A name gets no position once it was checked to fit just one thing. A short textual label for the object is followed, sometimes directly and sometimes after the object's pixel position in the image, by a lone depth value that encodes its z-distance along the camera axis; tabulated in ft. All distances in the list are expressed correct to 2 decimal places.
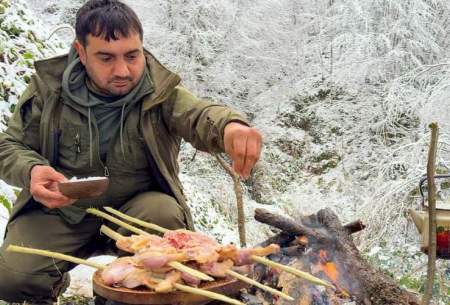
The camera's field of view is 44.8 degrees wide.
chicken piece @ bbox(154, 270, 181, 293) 5.89
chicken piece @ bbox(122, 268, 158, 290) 6.20
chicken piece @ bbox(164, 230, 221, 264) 6.48
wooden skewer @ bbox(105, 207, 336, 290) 5.91
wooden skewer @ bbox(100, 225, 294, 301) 5.91
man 9.09
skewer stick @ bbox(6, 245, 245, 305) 5.69
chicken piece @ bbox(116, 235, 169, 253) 6.81
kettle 9.38
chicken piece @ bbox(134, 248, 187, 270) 6.16
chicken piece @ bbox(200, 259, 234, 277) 6.43
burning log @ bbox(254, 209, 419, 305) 8.94
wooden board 6.01
